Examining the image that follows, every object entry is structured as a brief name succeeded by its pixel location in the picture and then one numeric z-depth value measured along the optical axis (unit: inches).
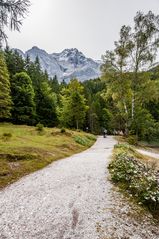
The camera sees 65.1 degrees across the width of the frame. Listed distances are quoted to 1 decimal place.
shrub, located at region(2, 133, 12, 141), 423.2
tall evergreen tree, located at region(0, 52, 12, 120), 763.2
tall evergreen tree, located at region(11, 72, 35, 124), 893.5
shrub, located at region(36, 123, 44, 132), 609.7
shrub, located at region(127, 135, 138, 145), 598.6
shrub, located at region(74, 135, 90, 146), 547.8
